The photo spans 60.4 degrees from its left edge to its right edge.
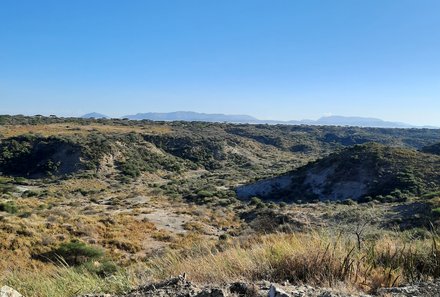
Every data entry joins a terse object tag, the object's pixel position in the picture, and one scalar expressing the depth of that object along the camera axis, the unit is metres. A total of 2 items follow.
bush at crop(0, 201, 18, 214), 23.95
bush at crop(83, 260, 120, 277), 11.98
